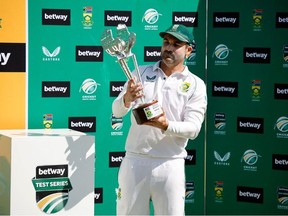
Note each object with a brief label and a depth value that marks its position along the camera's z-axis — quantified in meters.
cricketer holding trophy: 4.41
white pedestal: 4.77
